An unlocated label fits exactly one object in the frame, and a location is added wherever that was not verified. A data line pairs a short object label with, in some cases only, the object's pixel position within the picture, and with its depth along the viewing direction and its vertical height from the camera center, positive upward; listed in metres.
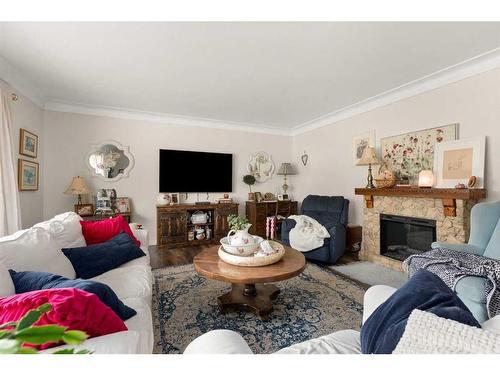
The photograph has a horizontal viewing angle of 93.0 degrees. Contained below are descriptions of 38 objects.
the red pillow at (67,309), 0.73 -0.42
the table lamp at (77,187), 3.42 -0.11
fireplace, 2.89 -0.69
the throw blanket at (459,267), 1.46 -0.59
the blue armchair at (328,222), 3.13 -0.61
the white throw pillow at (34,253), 1.27 -0.43
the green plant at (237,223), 2.20 -0.39
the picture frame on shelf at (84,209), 3.52 -0.45
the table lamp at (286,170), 4.99 +0.24
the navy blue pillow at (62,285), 0.99 -0.47
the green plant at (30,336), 0.30 -0.20
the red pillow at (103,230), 2.09 -0.46
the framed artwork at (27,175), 2.94 +0.05
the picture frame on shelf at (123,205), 3.89 -0.41
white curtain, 2.35 -0.01
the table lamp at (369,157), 3.22 +0.34
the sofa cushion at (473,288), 1.48 -0.67
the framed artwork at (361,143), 3.66 +0.63
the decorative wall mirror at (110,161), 3.88 +0.32
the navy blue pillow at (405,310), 0.71 -0.42
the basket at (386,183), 3.14 -0.01
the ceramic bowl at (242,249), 2.01 -0.58
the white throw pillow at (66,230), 1.78 -0.40
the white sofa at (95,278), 0.82 -0.55
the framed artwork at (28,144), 2.95 +0.46
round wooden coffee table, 1.69 -0.68
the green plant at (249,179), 4.91 +0.04
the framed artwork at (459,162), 2.47 +0.24
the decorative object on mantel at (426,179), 2.79 +0.05
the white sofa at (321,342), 0.78 -0.57
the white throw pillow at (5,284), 1.02 -0.47
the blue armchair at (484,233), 1.93 -0.43
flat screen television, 4.31 +0.17
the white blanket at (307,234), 3.18 -0.73
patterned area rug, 1.66 -1.09
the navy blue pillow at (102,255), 1.71 -0.59
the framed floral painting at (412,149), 2.82 +0.45
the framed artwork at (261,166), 5.08 +0.33
